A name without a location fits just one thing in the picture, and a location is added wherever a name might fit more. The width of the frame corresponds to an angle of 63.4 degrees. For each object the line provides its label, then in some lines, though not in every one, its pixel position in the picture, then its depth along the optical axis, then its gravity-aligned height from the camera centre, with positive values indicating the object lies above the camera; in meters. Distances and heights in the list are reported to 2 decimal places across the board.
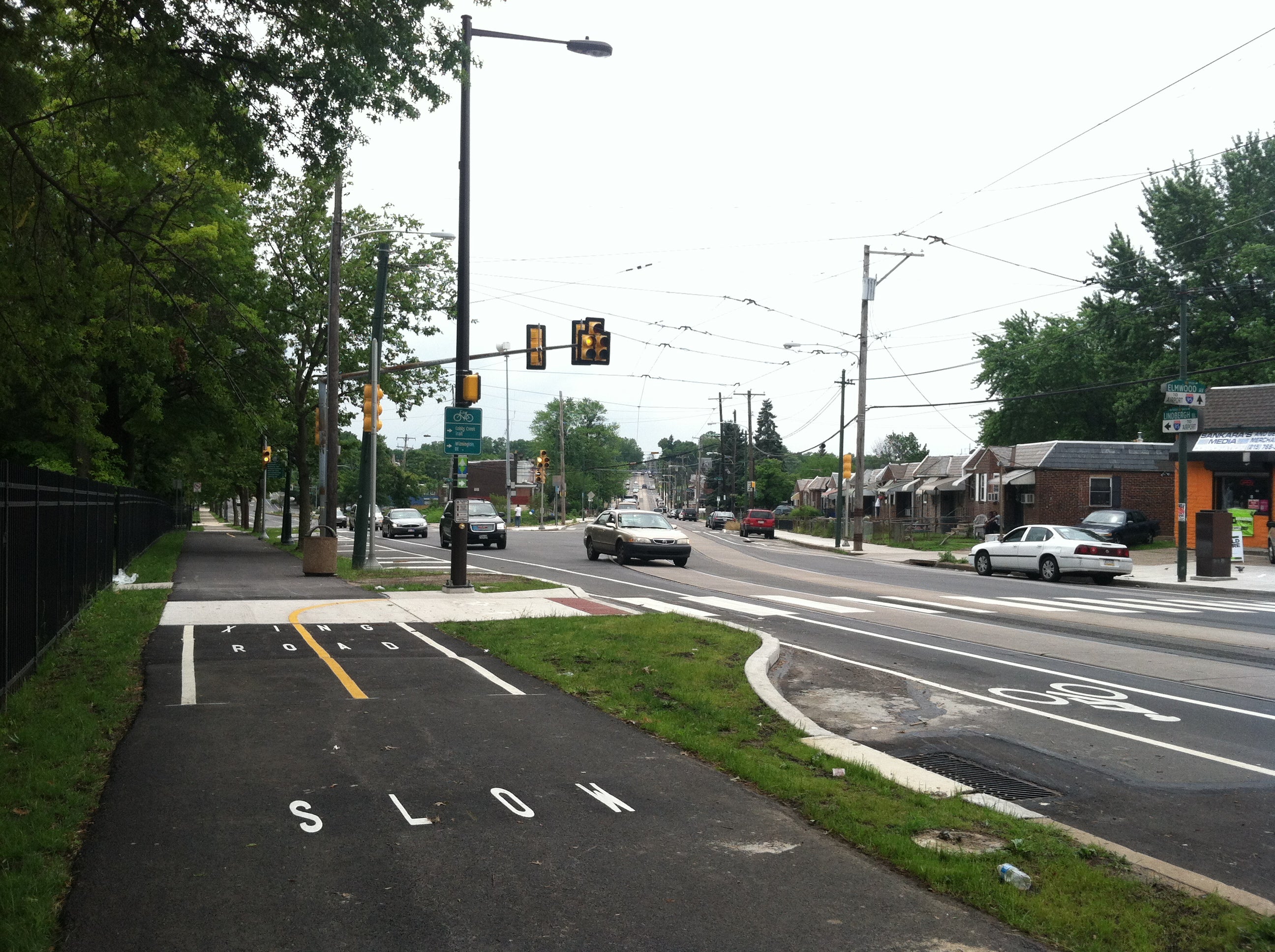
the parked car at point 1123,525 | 38.91 -1.43
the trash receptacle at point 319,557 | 23.52 -1.75
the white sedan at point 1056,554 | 26.11 -1.76
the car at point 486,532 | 38.34 -1.86
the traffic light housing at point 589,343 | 21.38 +2.91
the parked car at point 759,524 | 62.88 -2.42
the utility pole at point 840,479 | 45.12 +0.28
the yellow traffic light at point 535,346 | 21.80 +2.90
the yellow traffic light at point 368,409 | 24.50 +1.72
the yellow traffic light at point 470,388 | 19.53 +1.77
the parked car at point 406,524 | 49.81 -2.10
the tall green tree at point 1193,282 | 49.59 +10.34
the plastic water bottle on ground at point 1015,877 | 4.86 -1.85
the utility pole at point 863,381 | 39.31 +4.13
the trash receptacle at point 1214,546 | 26.62 -1.49
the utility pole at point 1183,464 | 26.61 +0.64
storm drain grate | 6.79 -2.02
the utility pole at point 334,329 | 25.33 +3.79
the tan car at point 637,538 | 29.66 -1.61
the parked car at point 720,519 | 82.97 -2.85
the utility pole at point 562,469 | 87.81 +1.19
